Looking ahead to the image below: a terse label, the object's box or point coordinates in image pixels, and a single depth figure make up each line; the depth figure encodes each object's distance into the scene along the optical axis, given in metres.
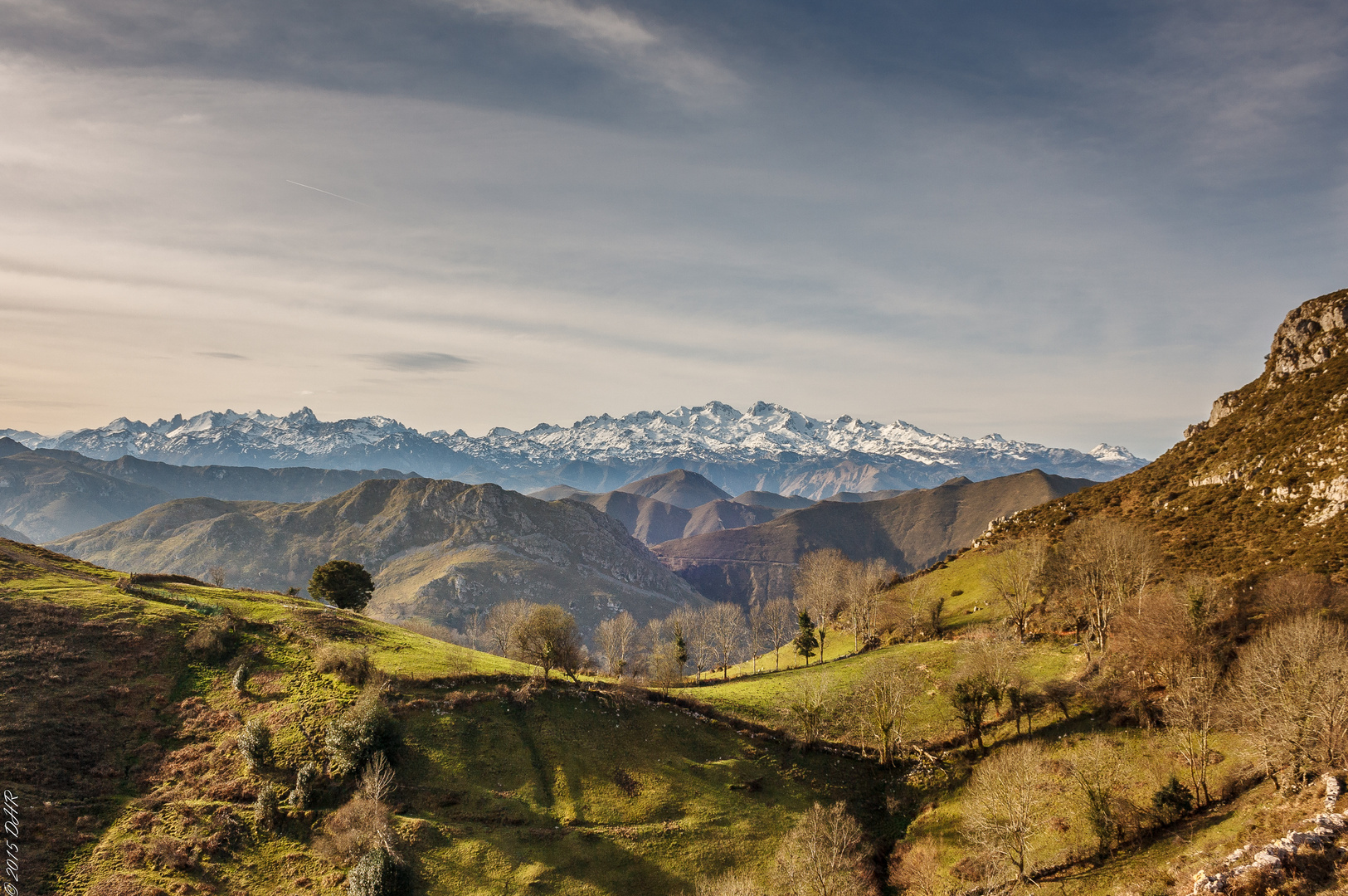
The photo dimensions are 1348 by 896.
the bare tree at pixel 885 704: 69.31
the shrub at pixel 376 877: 48.41
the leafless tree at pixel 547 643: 85.12
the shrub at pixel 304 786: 58.44
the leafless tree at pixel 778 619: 133.57
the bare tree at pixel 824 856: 49.22
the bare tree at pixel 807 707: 72.38
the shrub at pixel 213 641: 76.81
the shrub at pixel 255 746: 61.41
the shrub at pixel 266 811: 56.69
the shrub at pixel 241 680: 71.98
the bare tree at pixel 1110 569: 79.25
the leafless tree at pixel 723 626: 127.06
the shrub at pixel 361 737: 61.03
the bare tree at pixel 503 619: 132.88
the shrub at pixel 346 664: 73.56
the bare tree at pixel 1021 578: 93.19
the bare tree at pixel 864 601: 118.69
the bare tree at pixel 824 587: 140.12
